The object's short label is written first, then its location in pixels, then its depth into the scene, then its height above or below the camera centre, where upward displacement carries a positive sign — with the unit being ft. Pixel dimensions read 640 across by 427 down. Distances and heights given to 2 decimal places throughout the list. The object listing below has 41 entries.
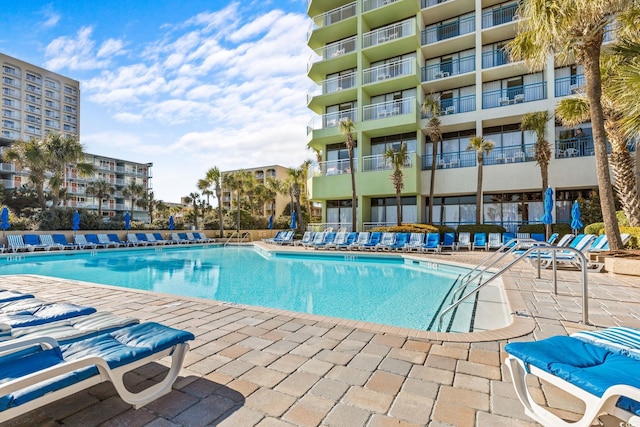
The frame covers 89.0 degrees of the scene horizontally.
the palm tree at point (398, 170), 60.36 +9.87
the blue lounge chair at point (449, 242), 53.79 -3.12
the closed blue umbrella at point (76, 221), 60.21 -0.54
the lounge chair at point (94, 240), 60.25 -4.12
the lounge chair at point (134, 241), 65.61 -4.48
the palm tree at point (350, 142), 64.18 +16.03
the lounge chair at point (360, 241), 54.85 -3.21
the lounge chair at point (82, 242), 58.54 -4.31
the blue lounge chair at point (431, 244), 49.75 -3.22
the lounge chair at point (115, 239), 63.24 -3.99
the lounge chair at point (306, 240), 62.43 -3.61
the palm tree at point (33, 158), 66.64 +12.39
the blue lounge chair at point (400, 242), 52.19 -3.11
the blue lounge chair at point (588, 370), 5.50 -2.91
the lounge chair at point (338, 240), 56.54 -3.23
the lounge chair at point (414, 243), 50.98 -3.13
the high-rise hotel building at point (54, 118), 167.87 +57.41
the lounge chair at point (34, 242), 53.31 -4.07
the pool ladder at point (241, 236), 83.60 -4.09
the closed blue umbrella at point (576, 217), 42.96 +1.07
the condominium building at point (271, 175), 182.19 +25.45
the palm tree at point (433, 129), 61.16 +17.82
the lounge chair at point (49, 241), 55.10 -3.99
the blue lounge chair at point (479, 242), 52.65 -2.93
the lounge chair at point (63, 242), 56.70 -4.22
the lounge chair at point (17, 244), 51.29 -4.31
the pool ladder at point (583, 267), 12.30 -1.60
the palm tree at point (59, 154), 67.62 +13.35
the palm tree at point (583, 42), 25.09 +15.41
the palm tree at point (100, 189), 128.26 +11.84
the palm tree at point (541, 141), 52.85 +13.55
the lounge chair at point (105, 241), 61.11 -4.26
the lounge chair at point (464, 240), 55.11 -2.79
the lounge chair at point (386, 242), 52.85 -3.18
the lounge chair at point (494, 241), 52.65 -2.76
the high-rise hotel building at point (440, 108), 59.31 +23.06
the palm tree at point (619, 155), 37.65 +8.41
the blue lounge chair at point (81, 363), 5.80 -3.03
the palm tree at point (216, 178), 95.44 +12.41
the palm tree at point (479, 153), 57.67 +12.65
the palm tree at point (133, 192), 154.47 +13.17
